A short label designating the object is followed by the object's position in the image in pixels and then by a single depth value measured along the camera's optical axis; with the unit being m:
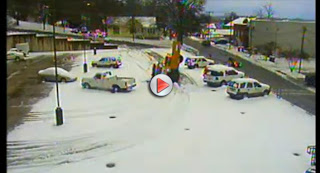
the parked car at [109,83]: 16.38
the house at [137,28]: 42.25
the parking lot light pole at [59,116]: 11.45
